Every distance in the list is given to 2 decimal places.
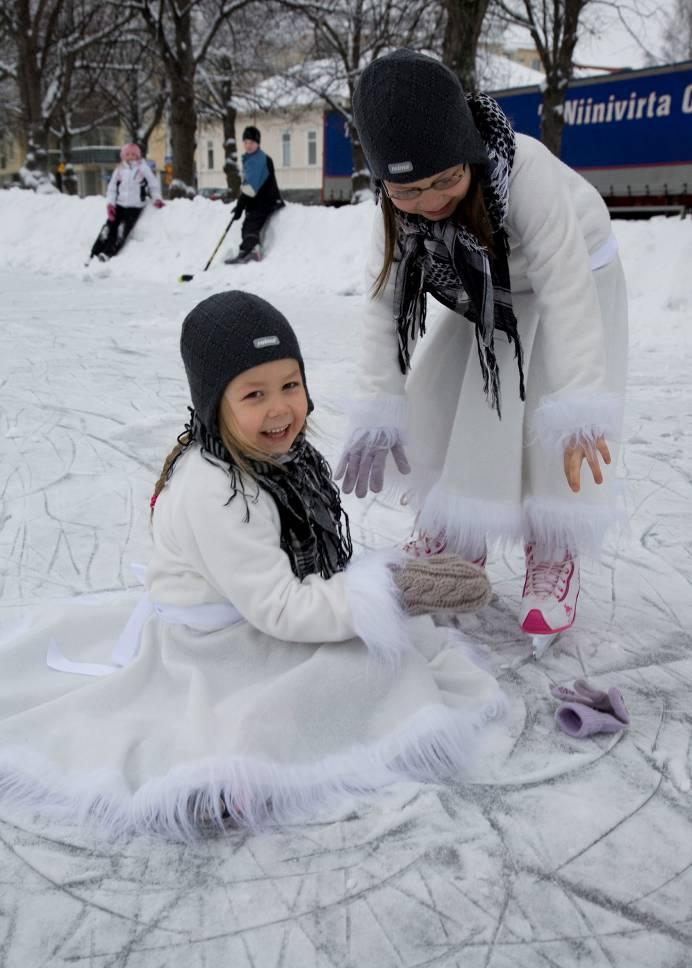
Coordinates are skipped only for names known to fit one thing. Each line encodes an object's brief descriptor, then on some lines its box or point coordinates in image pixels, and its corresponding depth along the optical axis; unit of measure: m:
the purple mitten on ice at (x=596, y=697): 1.77
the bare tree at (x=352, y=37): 15.05
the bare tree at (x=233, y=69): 16.52
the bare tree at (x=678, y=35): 23.59
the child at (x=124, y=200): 11.00
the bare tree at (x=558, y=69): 11.95
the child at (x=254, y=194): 9.59
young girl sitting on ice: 1.50
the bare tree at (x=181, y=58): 13.55
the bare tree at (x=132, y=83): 16.83
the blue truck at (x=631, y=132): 13.35
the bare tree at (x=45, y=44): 15.35
